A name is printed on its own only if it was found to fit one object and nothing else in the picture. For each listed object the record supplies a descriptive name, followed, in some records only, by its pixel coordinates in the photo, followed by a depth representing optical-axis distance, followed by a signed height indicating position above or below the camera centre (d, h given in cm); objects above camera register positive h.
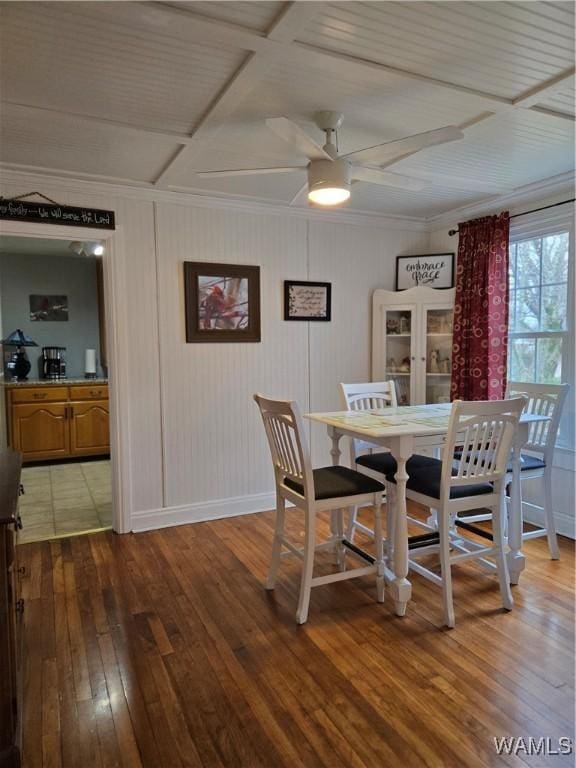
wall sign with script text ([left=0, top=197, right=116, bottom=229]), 299 +85
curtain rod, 323 +93
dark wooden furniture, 147 -89
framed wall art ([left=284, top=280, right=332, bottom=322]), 391 +38
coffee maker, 580 -15
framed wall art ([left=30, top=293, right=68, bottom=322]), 577 +50
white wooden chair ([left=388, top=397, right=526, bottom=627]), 220 -63
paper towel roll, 591 -13
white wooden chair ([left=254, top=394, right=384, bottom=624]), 226 -67
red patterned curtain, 362 +26
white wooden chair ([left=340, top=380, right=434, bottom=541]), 272 -63
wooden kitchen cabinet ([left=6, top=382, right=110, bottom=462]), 516 -74
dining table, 228 -47
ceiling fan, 201 +84
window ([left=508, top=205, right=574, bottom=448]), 329 +30
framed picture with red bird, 356 +34
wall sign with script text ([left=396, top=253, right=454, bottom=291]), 410 +64
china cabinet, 405 +4
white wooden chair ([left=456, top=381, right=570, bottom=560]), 293 -64
